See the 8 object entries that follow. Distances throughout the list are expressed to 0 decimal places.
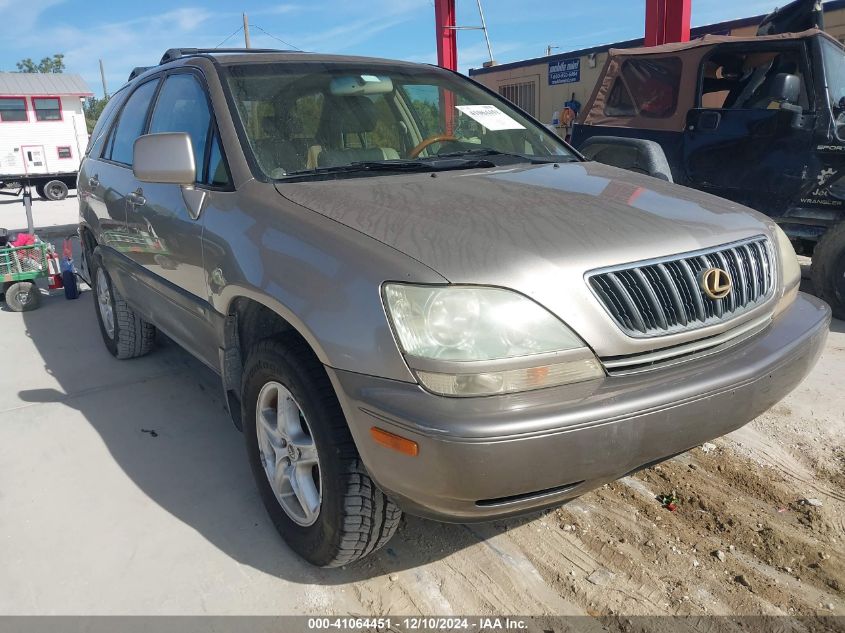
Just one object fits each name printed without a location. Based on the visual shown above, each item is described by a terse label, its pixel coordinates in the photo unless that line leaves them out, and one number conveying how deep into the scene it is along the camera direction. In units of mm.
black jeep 4883
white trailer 20844
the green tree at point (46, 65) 79169
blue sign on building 14375
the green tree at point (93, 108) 58031
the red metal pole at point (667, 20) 8867
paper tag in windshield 3363
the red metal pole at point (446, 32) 12727
